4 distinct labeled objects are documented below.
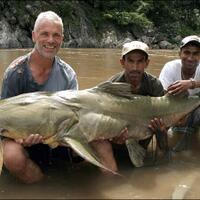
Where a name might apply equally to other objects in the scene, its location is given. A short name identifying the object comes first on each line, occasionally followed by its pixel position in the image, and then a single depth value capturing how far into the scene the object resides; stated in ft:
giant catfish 6.78
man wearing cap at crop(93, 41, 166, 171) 8.33
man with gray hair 7.92
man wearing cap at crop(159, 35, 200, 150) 9.45
